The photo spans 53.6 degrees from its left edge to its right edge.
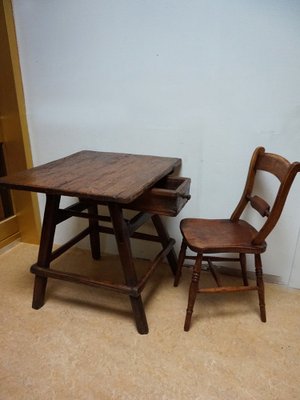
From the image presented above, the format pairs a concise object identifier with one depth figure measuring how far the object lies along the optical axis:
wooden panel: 1.72
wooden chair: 1.25
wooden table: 1.18
